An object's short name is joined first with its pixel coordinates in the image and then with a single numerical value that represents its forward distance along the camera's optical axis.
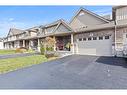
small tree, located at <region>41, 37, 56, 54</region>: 11.60
